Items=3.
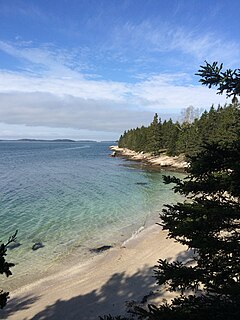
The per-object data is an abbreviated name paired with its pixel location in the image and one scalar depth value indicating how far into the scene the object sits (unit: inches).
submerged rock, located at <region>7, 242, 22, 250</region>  822.1
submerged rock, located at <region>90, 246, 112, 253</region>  804.0
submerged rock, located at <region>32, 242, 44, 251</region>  814.7
